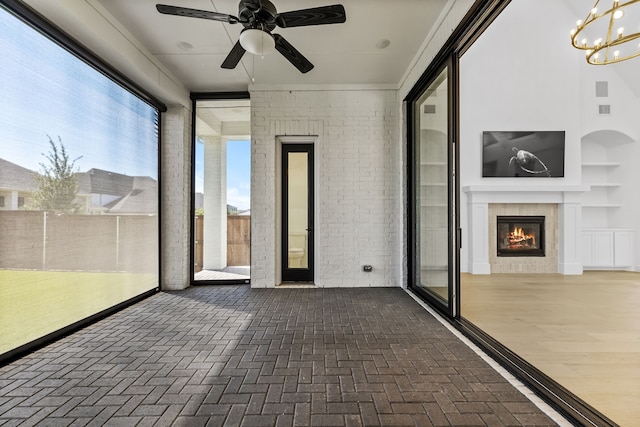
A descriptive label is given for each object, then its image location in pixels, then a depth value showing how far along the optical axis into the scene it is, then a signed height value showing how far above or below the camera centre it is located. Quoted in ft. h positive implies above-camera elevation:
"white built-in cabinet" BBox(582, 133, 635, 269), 19.08 +0.30
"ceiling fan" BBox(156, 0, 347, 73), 7.34 +4.89
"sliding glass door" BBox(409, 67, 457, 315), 10.21 +0.72
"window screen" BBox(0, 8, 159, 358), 7.73 +0.77
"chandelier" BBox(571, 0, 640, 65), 12.65 +10.65
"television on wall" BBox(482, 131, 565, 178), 18.69 +3.71
